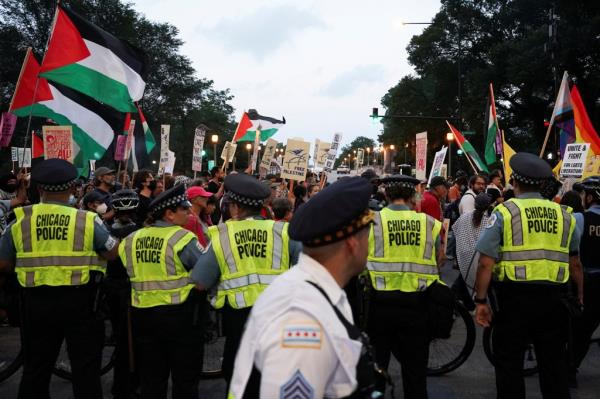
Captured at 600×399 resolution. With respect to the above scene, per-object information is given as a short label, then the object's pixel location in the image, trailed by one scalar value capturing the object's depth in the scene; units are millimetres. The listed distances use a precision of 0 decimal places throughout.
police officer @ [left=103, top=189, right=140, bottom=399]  4891
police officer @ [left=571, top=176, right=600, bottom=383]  5324
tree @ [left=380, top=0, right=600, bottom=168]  34000
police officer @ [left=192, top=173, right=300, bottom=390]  3996
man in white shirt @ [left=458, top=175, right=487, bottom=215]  10883
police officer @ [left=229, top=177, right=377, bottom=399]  1502
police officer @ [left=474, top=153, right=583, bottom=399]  3955
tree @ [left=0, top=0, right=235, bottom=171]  41875
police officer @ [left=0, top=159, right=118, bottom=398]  4195
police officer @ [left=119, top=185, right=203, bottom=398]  4059
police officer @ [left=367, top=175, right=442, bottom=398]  4121
